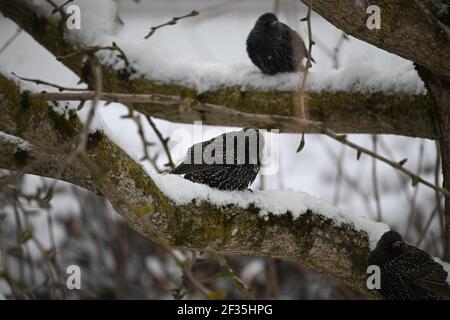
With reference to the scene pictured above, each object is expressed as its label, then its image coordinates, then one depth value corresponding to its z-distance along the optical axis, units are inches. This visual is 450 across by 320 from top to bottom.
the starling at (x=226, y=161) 119.2
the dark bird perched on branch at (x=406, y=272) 115.4
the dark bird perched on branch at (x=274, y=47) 148.6
